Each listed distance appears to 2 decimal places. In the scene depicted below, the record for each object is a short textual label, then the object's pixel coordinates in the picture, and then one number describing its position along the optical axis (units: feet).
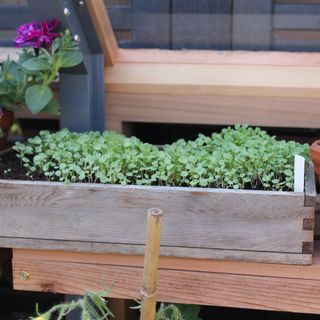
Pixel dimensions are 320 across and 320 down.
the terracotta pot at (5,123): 6.85
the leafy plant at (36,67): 6.63
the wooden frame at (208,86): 7.04
